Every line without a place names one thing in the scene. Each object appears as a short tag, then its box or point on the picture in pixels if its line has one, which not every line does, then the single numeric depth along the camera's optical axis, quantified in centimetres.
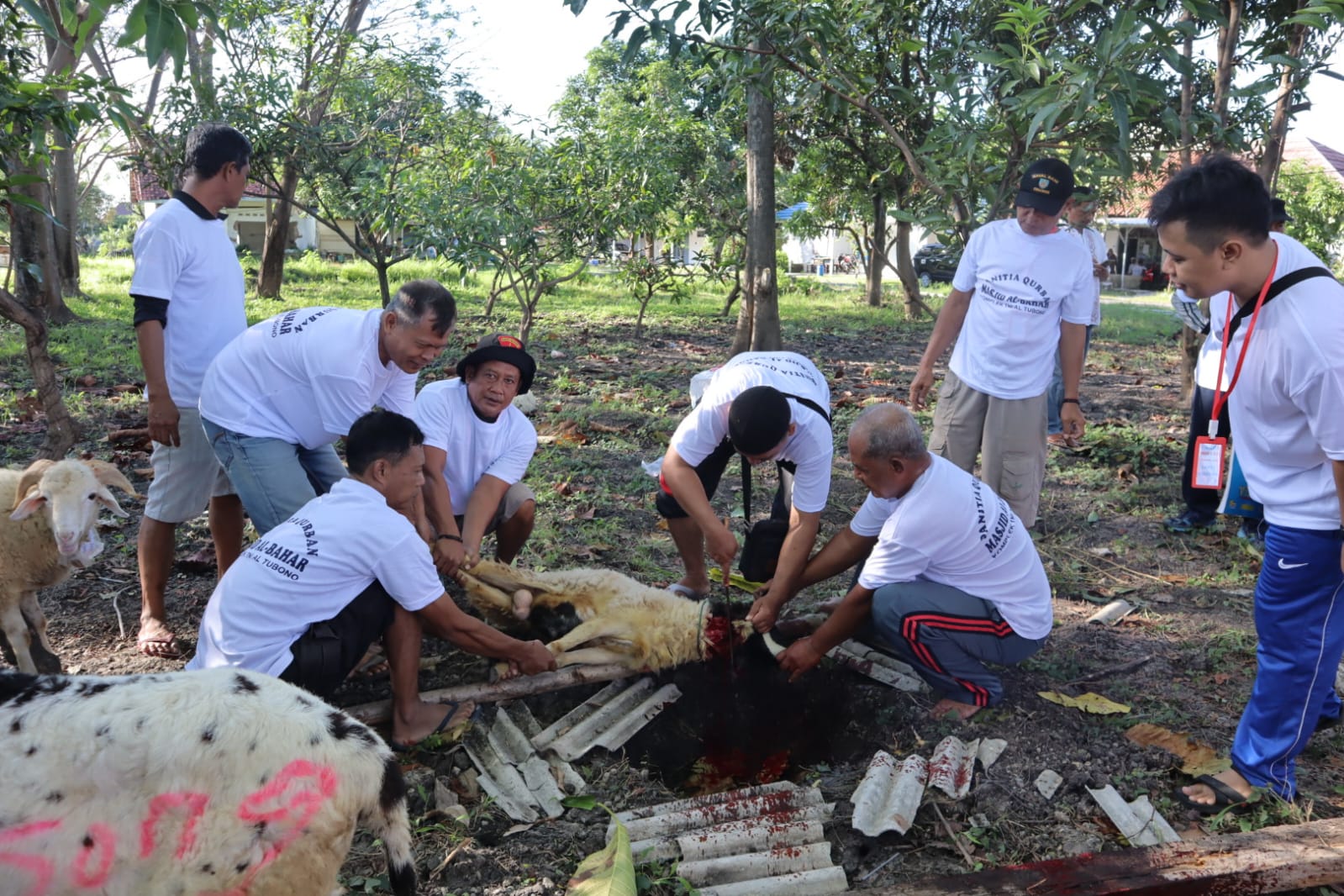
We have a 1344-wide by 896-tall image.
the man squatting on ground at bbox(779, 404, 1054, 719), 373
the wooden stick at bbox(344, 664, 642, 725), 373
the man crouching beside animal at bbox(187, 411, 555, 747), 325
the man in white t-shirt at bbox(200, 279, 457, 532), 385
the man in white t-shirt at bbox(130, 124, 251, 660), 403
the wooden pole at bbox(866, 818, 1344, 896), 280
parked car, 2491
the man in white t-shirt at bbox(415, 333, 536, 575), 438
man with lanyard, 287
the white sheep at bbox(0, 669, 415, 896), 213
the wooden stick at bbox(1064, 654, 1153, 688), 430
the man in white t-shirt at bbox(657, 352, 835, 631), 403
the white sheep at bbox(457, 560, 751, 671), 422
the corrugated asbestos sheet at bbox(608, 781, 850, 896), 299
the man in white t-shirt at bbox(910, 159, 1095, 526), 521
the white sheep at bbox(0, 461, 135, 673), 366
